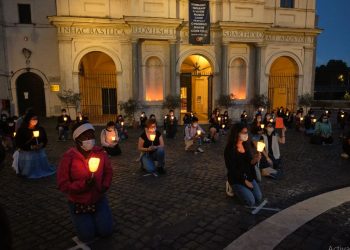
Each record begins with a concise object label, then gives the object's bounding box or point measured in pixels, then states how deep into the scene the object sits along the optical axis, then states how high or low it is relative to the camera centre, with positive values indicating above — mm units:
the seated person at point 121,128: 13939 -1752
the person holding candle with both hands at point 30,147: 7316 -1424
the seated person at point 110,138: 10055 -1641
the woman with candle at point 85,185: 4141 -1380
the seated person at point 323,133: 12336 -1831
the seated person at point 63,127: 13609 -1614
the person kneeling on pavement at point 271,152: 7637 -1707
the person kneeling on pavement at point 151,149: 7695 -1546
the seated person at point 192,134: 11086 -1645
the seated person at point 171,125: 14169 -1660
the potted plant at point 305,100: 21766 -623
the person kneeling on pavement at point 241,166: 5520 -1473
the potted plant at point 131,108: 18578 -975
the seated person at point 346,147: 9648 -1951
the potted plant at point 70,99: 18312 -322
